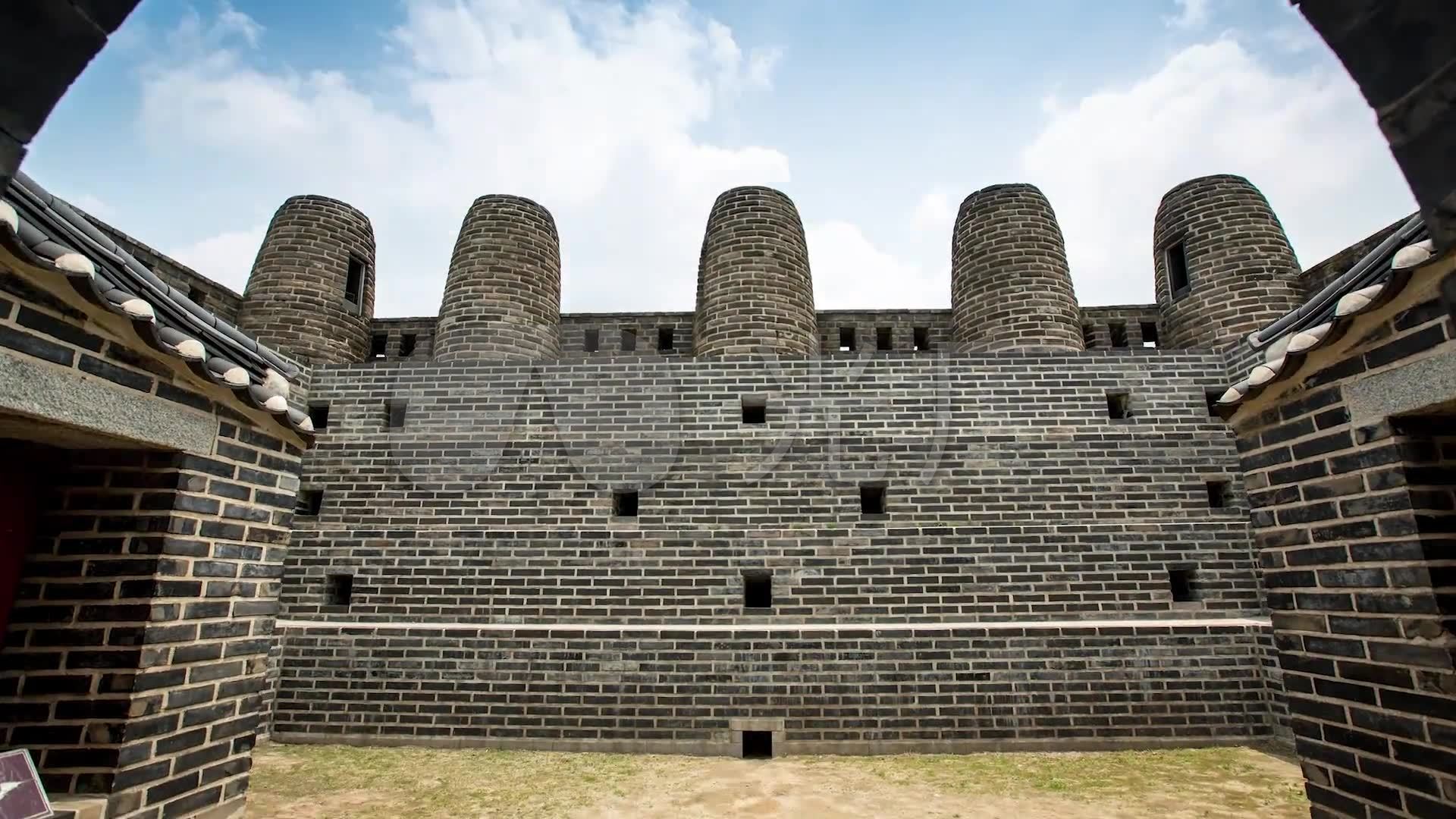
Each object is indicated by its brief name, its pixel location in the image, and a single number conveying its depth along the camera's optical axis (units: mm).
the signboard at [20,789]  2379
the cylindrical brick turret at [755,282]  9781
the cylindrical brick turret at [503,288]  9922
